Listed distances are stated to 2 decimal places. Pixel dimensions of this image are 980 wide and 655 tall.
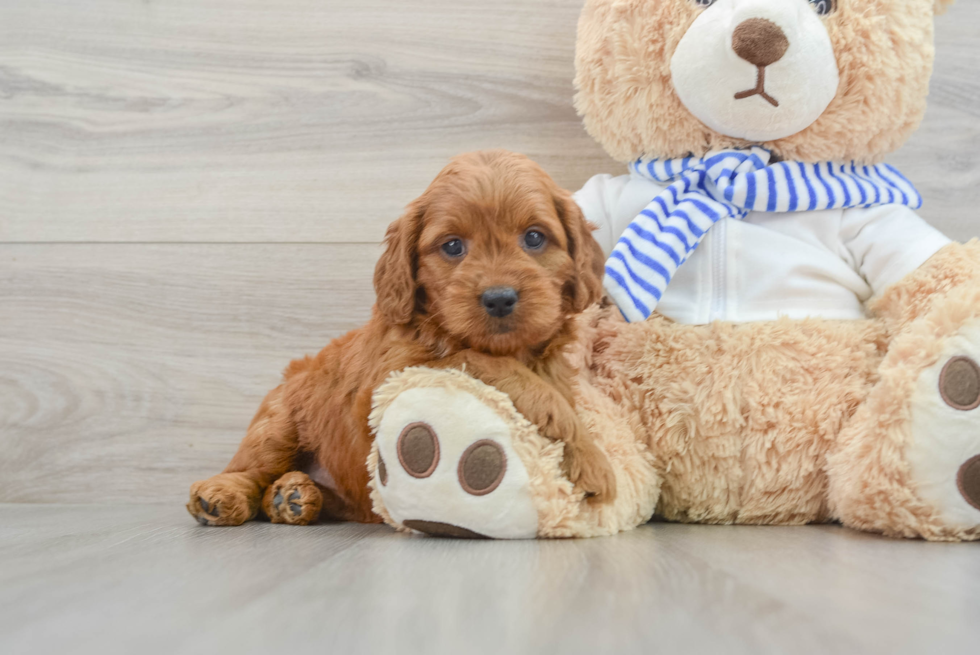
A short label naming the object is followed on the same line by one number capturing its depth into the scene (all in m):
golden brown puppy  0.85
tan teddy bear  0.87
